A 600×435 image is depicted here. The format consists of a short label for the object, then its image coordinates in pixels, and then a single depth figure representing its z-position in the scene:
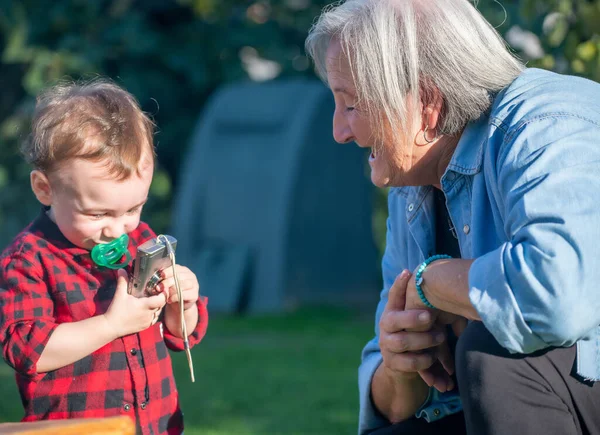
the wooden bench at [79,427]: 1.75
